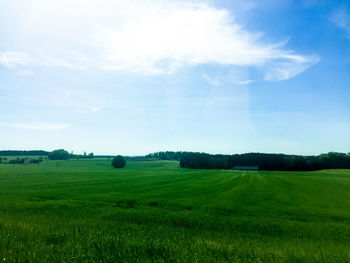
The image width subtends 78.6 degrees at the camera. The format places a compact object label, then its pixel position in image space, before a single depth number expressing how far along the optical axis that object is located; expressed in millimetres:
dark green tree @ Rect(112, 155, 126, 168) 122062
